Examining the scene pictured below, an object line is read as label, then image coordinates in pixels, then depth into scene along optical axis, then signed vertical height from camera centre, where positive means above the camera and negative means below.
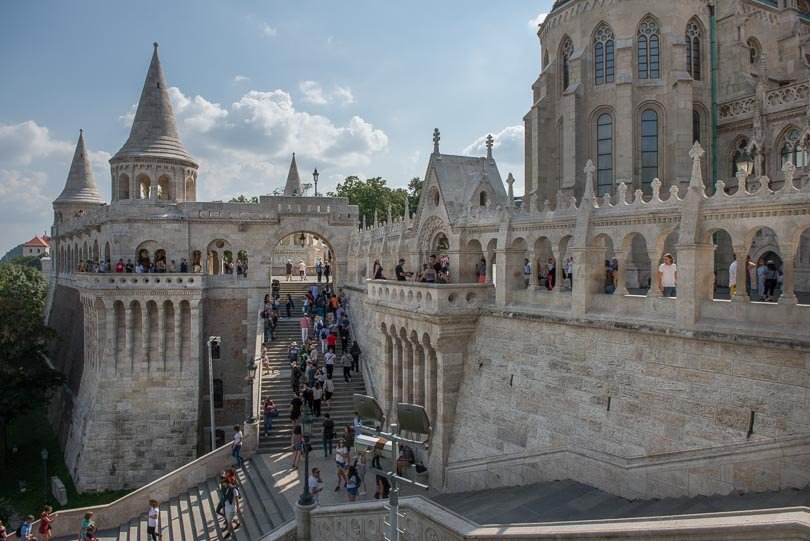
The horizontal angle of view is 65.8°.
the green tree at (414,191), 57.22 +8.28
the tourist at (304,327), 28.98 -2.26
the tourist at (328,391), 24.66 -4.45
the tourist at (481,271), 19.62 +0.24
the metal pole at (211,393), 28.34 -5.42
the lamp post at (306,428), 15.12 -3.61
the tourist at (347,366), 26.34 -3.68
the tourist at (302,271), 43.50 +0.54
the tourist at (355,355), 27.73 -3.41
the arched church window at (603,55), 23.89 +8.59
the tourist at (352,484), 17.25 -5.67
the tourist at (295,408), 23.23 -4.82
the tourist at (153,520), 19.28 -7.45
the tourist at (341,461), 18.64 -5.45
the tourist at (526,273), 18.64 +0.16
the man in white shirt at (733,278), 12.45 +0.01
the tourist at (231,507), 18.28 -6.74
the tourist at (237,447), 22.44 -6.05
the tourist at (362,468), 18.64 -5.67
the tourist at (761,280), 14.25 -0.05
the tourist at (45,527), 19.98 -7.93
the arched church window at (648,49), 23.31 +8.57
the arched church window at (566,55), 25.39 +9.16
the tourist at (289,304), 33.47 -1.40
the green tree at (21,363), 30.88 -4.33
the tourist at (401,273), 21.47 +0.19
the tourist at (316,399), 23.88 -4.60
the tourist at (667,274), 13.31 +0.09
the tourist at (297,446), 21.34 -5.77
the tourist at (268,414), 23.91 -5.19
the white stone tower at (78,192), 49.53 +6.92
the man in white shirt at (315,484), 17.75 -5.88
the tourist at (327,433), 21.59 -5.37
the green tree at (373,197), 59.41 +7.85
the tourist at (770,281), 13.52 -0.06
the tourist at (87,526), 19.06 -7.57
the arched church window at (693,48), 23.86 +8.82
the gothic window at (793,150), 20.47 +4.24
